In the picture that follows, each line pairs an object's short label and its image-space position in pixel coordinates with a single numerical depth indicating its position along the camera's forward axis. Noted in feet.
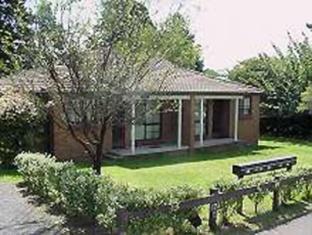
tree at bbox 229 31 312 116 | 106.93
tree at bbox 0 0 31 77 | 36.70
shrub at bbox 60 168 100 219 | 32.78
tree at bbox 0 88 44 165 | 56.95
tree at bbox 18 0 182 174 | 36.11
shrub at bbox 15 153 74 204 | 38.56
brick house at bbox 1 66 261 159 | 70.03
